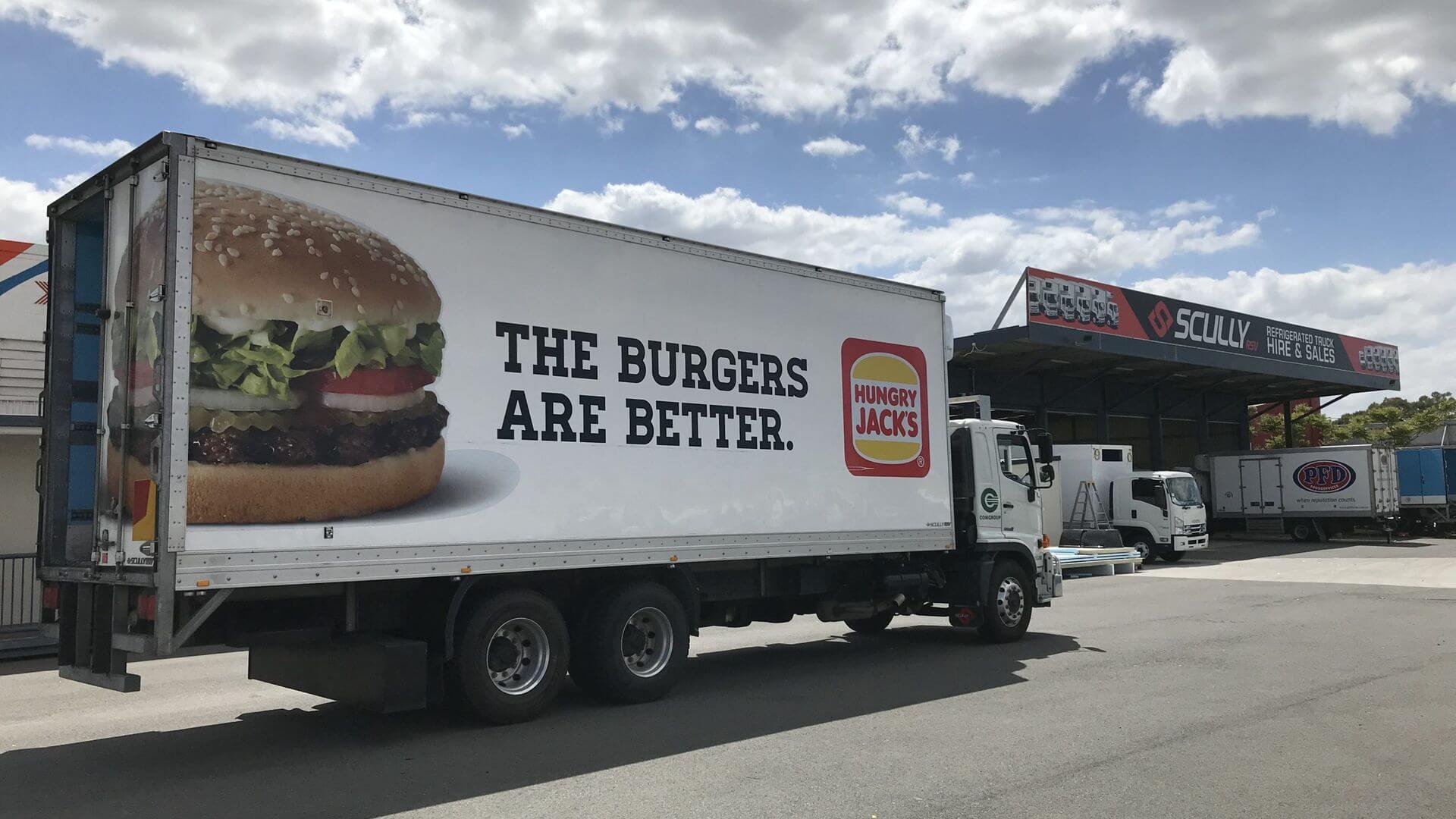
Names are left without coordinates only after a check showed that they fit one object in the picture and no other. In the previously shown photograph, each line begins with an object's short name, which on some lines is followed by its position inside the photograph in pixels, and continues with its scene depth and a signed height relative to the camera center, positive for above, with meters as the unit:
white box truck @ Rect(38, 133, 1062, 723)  6.85 +0.51
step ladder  29.00 -0.43
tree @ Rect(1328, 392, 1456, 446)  57.91 +3.77
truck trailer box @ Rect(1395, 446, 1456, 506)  38.09 +0.42
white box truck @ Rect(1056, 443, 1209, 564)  28.23 -0.21
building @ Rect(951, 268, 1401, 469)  29.56 +4.07
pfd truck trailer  34.72 +0.06
